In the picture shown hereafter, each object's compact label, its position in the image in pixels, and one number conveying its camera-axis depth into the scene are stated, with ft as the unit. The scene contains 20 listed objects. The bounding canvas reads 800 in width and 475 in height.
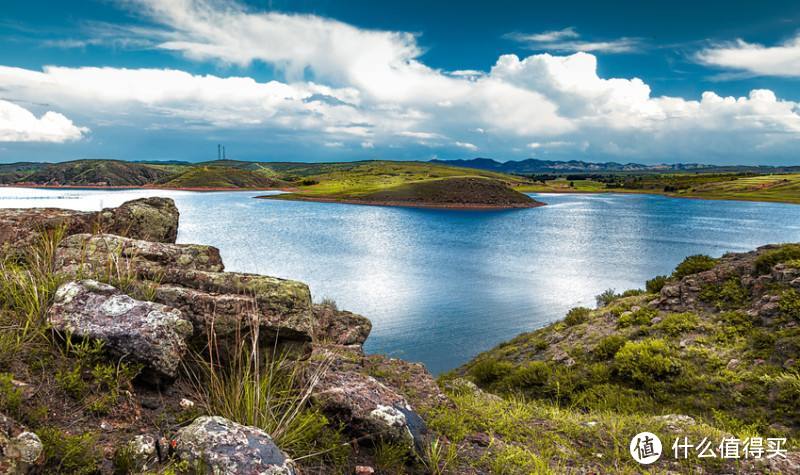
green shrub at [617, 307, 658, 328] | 51.88
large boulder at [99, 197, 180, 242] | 33.64
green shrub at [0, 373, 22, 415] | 13.82
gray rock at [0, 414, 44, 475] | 11.82
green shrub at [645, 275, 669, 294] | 61.31
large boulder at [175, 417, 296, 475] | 13.51
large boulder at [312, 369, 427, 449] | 19.26
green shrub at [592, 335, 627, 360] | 46.19
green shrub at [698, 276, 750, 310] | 49.32
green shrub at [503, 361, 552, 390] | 44.78
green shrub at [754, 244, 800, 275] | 49.55
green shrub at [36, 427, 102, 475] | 12.93
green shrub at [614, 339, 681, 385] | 39.96
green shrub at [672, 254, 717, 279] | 58.25
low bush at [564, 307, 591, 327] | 61.36
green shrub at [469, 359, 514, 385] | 48.85
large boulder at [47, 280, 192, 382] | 17.03
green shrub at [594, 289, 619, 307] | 77.66
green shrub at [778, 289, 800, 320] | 42.65
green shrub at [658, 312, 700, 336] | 47.03
